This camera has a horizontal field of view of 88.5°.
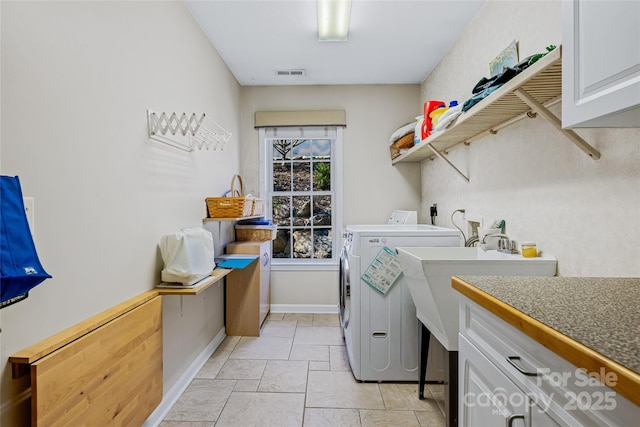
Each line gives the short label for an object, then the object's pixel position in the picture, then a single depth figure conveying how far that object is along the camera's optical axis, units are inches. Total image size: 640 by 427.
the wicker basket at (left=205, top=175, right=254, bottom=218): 101.0
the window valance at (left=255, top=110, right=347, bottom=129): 143.9
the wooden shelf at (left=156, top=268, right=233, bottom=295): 69.0
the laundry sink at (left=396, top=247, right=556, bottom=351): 59.4
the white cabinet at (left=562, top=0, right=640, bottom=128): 31.1
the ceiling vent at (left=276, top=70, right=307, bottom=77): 130.5
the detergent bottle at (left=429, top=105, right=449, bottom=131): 94.7
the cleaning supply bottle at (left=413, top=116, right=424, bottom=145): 111.3
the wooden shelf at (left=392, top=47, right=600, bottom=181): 46.0
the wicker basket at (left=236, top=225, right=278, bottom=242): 131.9
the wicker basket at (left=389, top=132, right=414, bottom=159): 123.0
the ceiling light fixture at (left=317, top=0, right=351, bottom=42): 82.4
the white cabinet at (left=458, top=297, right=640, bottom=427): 22.3
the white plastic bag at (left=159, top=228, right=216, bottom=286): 70.6
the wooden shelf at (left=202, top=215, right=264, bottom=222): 100.0
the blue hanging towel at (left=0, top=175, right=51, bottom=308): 31.6
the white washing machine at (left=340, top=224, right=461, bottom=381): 88.7
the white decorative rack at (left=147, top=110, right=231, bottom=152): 68.7
